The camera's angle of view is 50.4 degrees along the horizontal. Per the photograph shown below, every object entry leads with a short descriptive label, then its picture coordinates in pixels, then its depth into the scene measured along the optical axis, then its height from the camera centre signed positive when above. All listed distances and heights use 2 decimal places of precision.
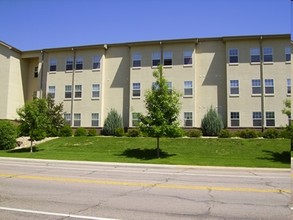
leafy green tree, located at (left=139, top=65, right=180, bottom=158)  22.80 +1.57
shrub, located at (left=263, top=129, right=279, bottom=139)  29.97 -0.08
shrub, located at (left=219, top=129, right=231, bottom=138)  30.56 -0.13
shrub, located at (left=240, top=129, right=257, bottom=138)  30.11 -0.10
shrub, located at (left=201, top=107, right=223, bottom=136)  32.75 +0.90
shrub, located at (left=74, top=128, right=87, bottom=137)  34.56 -0.11
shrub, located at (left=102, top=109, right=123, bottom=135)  35.53 +0.96
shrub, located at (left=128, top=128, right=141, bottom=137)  32.81 -0.14
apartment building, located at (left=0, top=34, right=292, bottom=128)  33.62 +6.40
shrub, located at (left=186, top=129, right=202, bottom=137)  31.16 -0.07
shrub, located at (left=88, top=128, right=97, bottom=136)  34.72 -0.09
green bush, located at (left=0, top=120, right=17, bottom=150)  29.56 -0.46
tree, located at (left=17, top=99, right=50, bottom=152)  27.02 +0.91
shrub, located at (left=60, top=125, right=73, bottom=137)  34.84 -0.13
